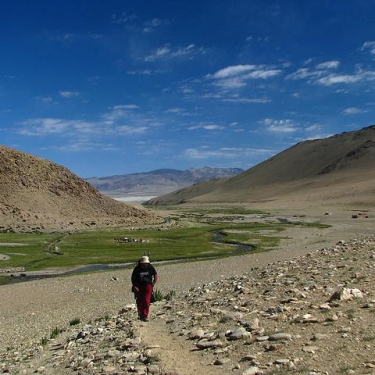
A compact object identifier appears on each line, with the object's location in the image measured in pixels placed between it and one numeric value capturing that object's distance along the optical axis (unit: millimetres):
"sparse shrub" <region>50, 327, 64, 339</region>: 20422
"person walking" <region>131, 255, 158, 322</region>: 18609
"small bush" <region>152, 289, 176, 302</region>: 25208
